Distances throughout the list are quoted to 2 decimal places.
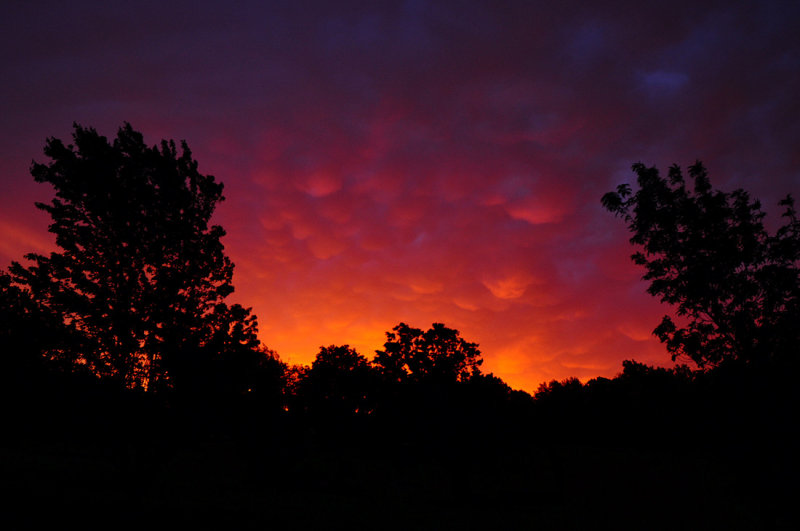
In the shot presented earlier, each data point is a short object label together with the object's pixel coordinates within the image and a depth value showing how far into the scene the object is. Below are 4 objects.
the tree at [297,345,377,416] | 45.31
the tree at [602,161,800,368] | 21.62
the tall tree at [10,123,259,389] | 16.64
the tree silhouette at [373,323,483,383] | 39.66
